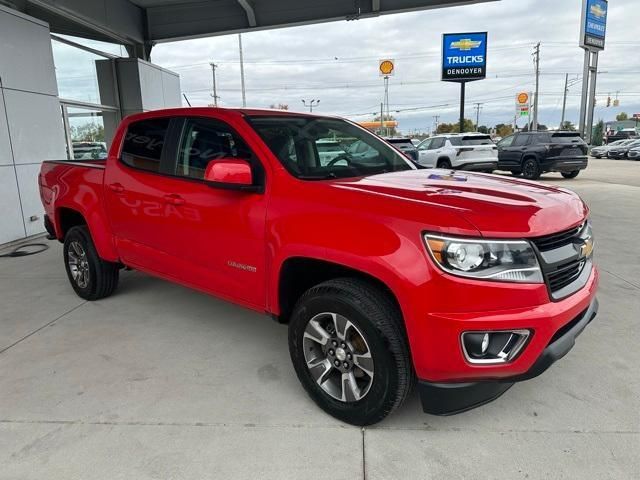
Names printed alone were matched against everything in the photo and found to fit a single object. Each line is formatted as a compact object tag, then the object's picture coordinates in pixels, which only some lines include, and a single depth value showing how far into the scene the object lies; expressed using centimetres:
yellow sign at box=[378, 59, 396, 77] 3303
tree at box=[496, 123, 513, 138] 9650
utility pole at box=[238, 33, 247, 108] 3982
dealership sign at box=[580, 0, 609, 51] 3209
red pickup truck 221
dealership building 777
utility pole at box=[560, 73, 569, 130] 7542
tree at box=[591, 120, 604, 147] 5544
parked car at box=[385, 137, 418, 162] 1600
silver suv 1608
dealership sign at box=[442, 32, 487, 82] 2303
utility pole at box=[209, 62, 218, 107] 5923
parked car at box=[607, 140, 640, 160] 3222
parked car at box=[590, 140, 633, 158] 3470
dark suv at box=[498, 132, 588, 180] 1578
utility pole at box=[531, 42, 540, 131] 5541
